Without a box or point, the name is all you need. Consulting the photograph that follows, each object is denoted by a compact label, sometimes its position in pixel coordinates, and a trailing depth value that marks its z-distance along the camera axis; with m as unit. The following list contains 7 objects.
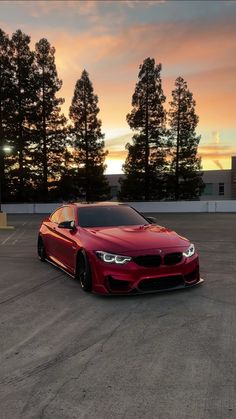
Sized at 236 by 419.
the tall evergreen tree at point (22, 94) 45.75
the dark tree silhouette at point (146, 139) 46.66
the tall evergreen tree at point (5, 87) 45.53
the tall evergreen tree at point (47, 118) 46.53
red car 6.55
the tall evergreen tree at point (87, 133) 47.84
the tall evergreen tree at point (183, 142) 48.47
